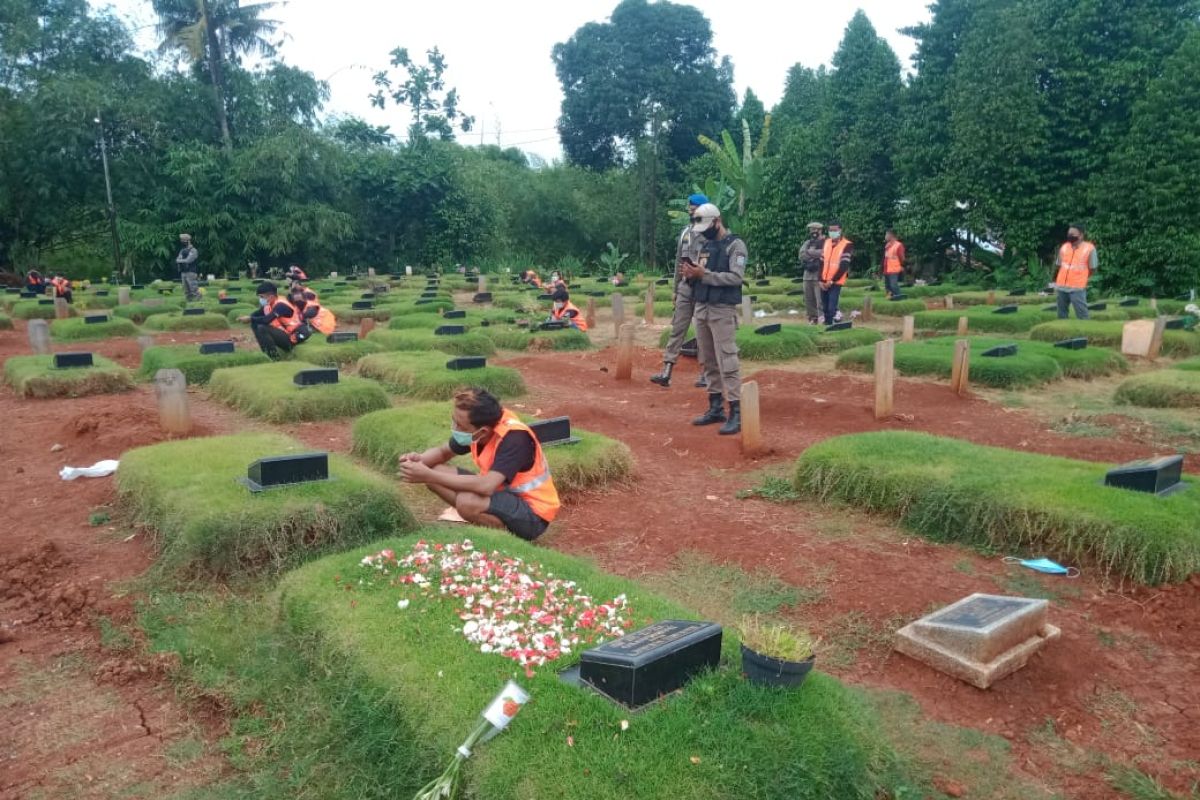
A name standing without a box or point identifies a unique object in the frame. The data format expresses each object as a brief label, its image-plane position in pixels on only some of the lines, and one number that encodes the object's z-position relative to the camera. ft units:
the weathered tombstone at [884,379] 26.40
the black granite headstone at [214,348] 37.04
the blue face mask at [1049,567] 14.94
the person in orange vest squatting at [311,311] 41.55
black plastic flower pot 9.41
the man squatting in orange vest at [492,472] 14.56
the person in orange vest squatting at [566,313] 47.34
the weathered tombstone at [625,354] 34.27
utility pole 86.28
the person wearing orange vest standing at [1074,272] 42.45
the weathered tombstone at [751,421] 22.75
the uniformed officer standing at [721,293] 24.76
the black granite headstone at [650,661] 9.11
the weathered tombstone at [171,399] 24.67
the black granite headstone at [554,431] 20.93
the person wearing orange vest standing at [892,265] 58.59
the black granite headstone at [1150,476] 15.81
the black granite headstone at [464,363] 32.35
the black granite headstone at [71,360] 33.27
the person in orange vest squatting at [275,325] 37.73
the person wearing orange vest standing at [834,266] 46.15
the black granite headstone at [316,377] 29.09
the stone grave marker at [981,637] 11.55
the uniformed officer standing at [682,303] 26.68
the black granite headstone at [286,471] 16.61
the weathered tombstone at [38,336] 38.42
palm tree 97.14
